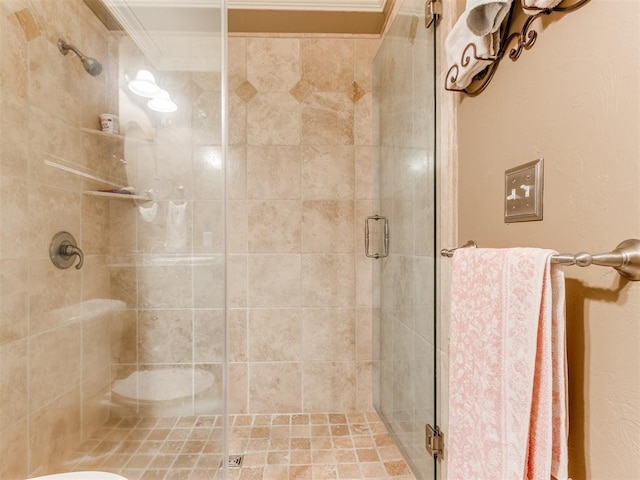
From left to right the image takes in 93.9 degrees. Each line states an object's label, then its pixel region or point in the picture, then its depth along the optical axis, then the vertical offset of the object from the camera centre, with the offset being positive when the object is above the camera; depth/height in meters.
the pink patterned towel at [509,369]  0.53 -0.26
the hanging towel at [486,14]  0.67 +0.53
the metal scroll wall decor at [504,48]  0.59 +0.46
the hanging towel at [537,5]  0.56 +0.45
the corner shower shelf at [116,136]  1.20 +0.42
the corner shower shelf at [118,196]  1.17 +0.18
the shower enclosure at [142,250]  1.03 -0.04
